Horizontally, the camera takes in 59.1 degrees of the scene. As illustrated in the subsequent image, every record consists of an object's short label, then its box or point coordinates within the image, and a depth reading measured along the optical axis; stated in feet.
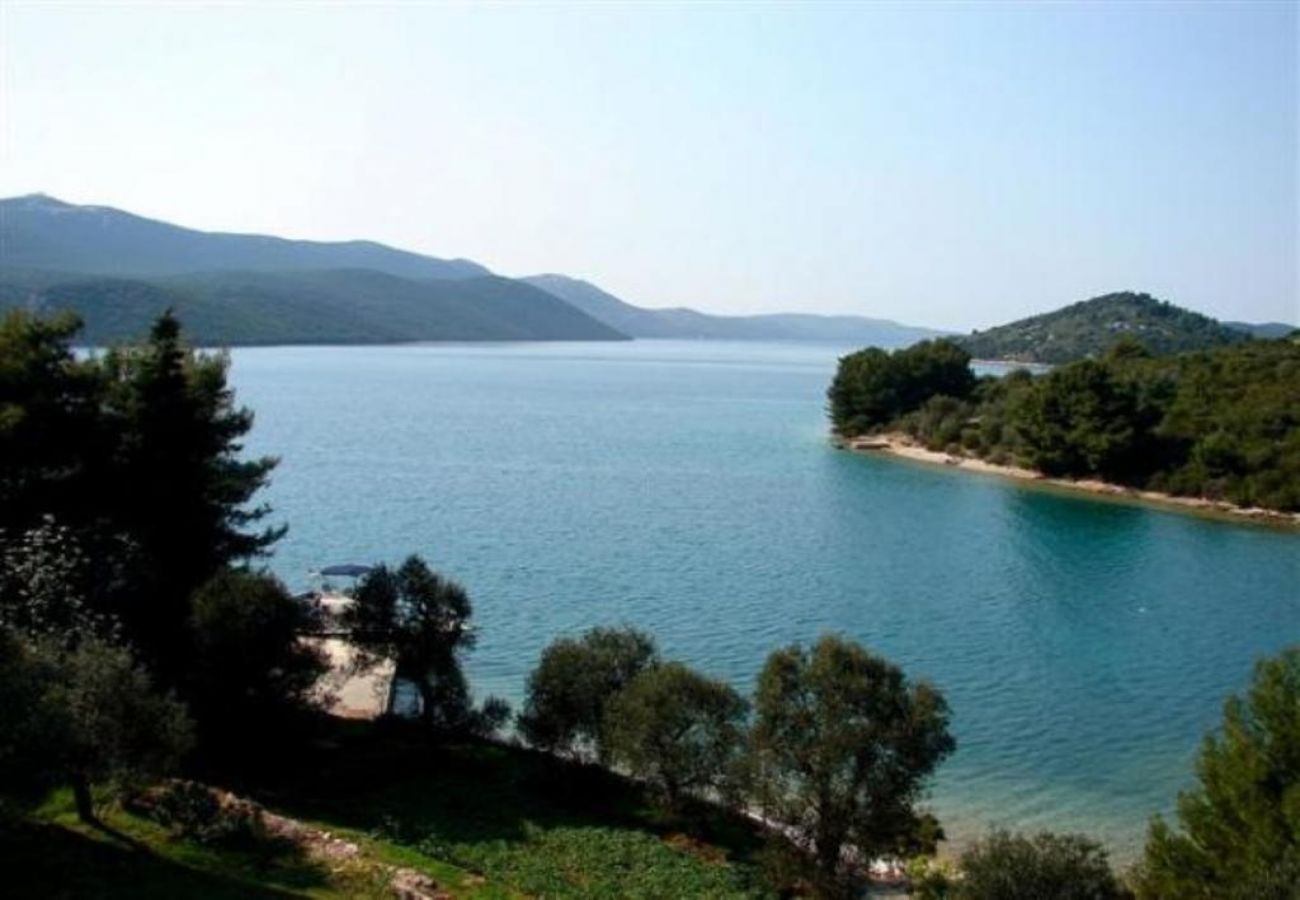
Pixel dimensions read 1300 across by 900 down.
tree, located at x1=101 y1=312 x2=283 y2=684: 96.58
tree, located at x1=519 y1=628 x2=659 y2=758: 87.10
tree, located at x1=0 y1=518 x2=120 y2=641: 77.15
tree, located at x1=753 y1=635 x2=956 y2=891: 70.44
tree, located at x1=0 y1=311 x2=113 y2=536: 90.63
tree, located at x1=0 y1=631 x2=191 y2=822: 56.34
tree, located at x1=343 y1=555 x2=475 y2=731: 95.76
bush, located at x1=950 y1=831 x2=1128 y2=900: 56.08
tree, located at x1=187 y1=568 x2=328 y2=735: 83.10
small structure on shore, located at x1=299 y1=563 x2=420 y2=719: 97.19
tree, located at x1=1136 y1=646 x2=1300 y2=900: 61.05
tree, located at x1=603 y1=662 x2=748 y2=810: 78.79
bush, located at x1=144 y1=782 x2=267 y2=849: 64.85
